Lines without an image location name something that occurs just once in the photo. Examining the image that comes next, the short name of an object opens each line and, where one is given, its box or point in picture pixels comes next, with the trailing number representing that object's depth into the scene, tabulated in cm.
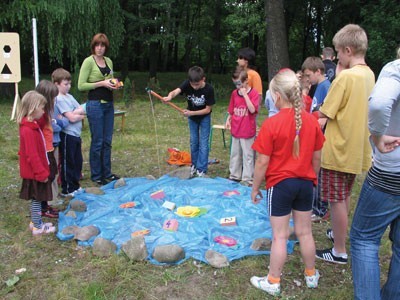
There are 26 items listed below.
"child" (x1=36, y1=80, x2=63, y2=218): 385
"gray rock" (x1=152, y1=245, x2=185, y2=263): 316
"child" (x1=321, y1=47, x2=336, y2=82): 495
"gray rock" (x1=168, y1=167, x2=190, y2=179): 526
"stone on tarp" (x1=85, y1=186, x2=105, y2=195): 464
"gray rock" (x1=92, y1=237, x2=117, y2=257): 327
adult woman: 473
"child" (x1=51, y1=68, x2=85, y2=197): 436
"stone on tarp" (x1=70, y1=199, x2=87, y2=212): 417
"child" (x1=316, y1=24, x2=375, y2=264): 282
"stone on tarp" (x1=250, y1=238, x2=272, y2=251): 336
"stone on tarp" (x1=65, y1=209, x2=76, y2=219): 398
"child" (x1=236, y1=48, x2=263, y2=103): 494
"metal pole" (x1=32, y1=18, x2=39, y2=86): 540
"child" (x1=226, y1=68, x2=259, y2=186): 475
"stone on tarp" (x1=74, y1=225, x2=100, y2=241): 353
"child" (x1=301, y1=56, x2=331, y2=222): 388
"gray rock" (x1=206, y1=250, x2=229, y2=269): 311
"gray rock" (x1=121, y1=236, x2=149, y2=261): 318
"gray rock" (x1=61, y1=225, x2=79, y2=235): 360
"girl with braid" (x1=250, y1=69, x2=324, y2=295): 254
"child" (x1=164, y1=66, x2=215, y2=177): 509
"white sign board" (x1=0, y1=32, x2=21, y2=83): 534
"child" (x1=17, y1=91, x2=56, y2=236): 341
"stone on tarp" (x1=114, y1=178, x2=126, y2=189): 493
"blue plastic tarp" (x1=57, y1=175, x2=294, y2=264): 346
